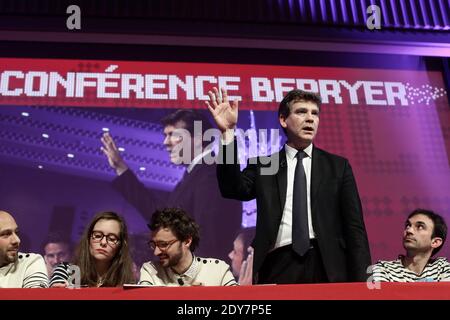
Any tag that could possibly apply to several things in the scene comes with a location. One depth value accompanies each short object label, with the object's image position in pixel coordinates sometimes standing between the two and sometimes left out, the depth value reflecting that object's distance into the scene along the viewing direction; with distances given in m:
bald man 4.17
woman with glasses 4.24
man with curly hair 4.45
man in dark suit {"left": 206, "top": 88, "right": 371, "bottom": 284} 3.89
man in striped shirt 5.20
